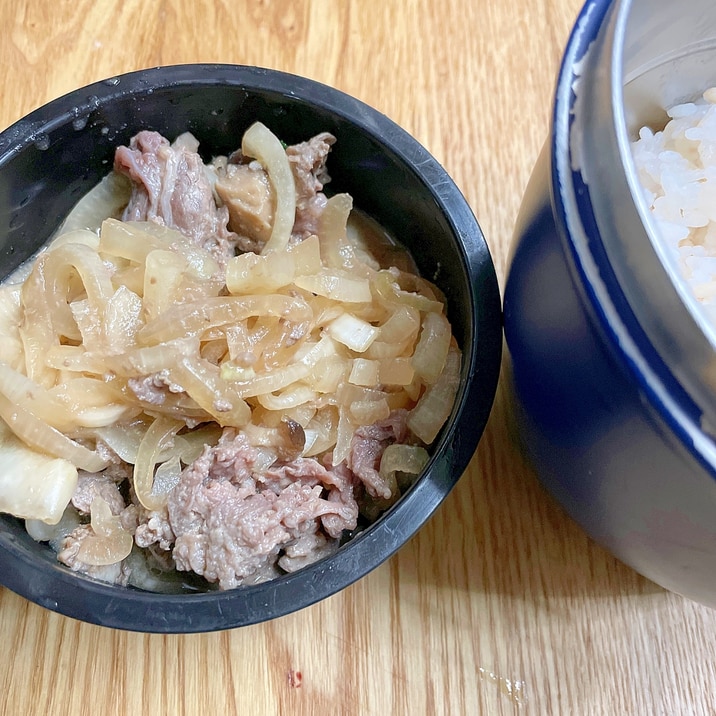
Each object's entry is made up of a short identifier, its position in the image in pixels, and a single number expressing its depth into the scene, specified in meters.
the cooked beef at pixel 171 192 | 0.19
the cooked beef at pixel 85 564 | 0.16
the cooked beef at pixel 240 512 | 0.16
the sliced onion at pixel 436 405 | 0.17
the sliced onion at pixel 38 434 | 0.17
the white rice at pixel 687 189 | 0.15
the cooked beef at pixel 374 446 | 0.17
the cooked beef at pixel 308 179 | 0.20
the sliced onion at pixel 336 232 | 0.20
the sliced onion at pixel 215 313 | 0.17
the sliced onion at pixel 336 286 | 0.18
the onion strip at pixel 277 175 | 0.19
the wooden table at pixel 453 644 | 0.18
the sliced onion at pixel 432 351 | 0.18
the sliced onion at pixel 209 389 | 0.17
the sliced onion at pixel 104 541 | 0.16
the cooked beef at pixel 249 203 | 0.20
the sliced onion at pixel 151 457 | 0.17
